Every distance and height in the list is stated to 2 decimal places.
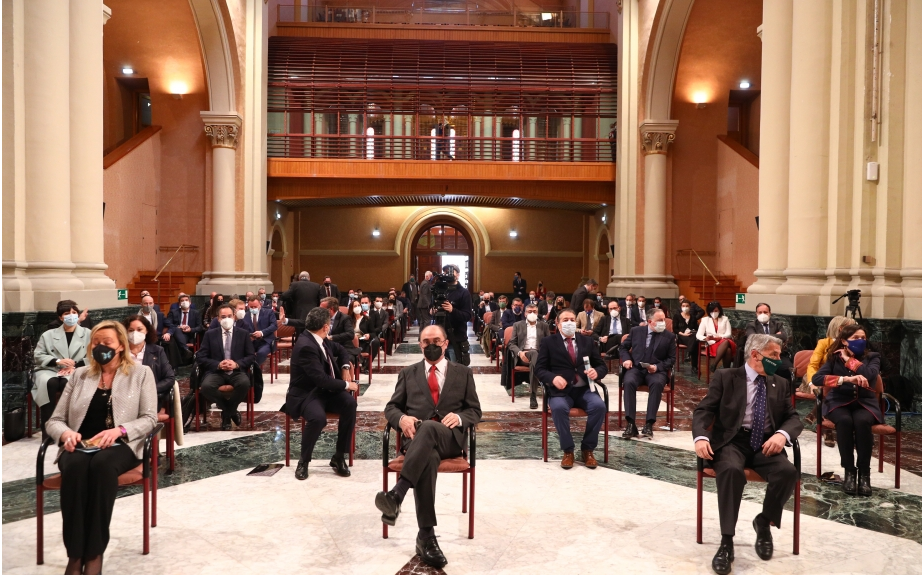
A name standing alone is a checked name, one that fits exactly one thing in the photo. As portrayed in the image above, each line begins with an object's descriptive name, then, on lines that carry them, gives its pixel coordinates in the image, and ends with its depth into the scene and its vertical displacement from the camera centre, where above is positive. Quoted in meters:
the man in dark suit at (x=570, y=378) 5.43 -0.79
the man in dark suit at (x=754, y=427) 3.69 -0.80
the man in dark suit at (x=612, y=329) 9.76 -0.77
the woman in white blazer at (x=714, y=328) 9.16 -0.67
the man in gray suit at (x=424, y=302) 12.36 -0.49
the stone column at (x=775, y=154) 8.45 +1.38
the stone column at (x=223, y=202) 15.30 +1.44
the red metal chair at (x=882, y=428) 4.71 -1.00
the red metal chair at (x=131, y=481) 3.50 -1.01
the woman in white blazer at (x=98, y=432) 3.31 -0.77
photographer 9.16 -0.48
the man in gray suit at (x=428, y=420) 3.66 -0.82
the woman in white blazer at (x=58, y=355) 5.69 -0.68
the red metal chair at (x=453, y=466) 3.92 -1.04
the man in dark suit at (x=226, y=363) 6.32 -0.79
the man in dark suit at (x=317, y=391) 5.15 -0.85
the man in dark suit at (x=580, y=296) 11.23 -0.34
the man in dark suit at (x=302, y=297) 10.77 -0.37
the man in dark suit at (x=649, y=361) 6.39 -0.77
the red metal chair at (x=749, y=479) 3.74 -1.07
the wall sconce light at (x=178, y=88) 15.55 +3.83
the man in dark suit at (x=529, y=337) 7.75 -0.69
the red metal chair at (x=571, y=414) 5.50 -1.12
